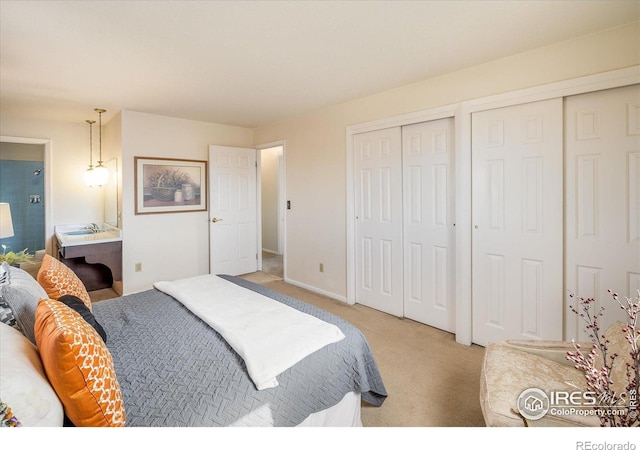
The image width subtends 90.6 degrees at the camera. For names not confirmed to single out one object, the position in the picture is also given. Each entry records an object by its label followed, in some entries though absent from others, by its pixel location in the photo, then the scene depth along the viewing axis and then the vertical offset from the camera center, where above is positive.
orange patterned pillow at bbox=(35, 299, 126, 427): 0.93 -0.46
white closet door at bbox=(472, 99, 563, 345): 2.27 -0.02
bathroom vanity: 3.47 -0.34
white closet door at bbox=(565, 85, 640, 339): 1.98 +0.14
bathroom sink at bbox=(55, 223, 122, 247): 3.51 -0.15
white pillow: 0.81 -0.45
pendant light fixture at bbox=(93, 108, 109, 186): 3.90 +0.59
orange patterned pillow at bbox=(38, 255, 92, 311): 1.78 -0.34
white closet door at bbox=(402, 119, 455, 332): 2.86 -0.03
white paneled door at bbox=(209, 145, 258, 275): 4.59 +0.16
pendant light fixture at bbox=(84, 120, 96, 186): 3.94 +0.59
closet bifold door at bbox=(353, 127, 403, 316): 3.24 +0.01
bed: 0.94 -0.61
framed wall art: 3.99 +0.49
